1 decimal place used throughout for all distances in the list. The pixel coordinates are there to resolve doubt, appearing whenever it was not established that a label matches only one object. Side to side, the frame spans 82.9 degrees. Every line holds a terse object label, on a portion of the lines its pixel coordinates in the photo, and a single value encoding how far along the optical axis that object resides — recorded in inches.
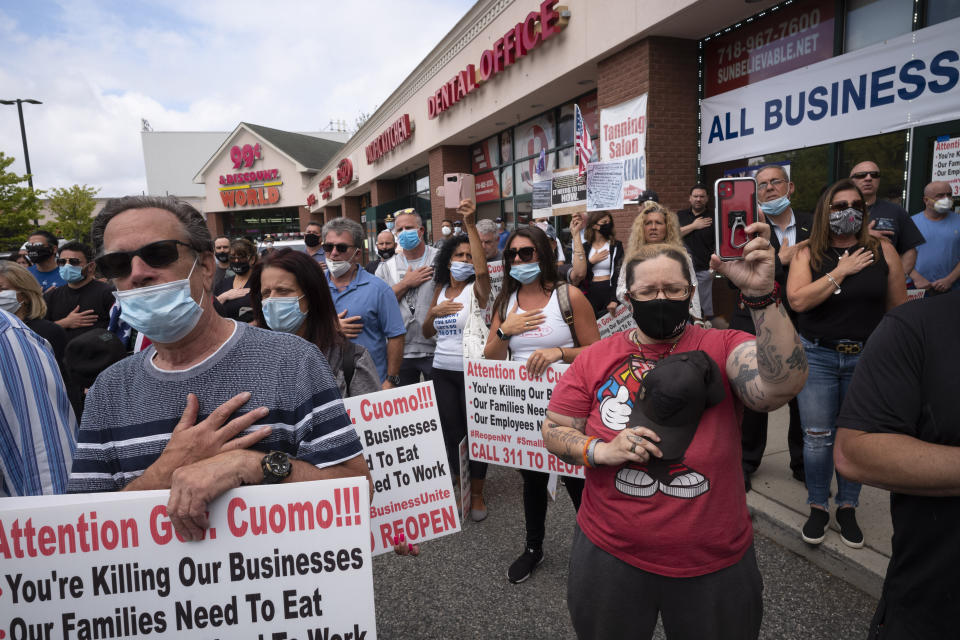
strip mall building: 229.5
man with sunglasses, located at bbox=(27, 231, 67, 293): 266.5
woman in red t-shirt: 67.1
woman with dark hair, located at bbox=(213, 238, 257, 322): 197.5
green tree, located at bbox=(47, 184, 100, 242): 1169.4
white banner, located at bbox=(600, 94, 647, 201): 331.9
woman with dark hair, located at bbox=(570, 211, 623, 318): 239.3
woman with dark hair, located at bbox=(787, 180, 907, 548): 126.3
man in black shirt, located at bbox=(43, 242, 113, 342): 210.5
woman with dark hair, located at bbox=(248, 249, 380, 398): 113.0
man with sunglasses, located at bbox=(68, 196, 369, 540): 58.2
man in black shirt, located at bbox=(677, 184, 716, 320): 245.9
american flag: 296.2
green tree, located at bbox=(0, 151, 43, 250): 863.7
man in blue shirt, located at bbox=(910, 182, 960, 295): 216.8
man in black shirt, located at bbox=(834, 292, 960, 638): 54.5
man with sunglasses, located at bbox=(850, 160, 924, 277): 156.7
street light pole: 819.4
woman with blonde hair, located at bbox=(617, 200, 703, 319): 180.1
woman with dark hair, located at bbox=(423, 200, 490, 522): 167.9
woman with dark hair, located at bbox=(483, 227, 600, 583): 132.5
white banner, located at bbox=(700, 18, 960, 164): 215.8
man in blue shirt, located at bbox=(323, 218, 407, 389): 154.8
